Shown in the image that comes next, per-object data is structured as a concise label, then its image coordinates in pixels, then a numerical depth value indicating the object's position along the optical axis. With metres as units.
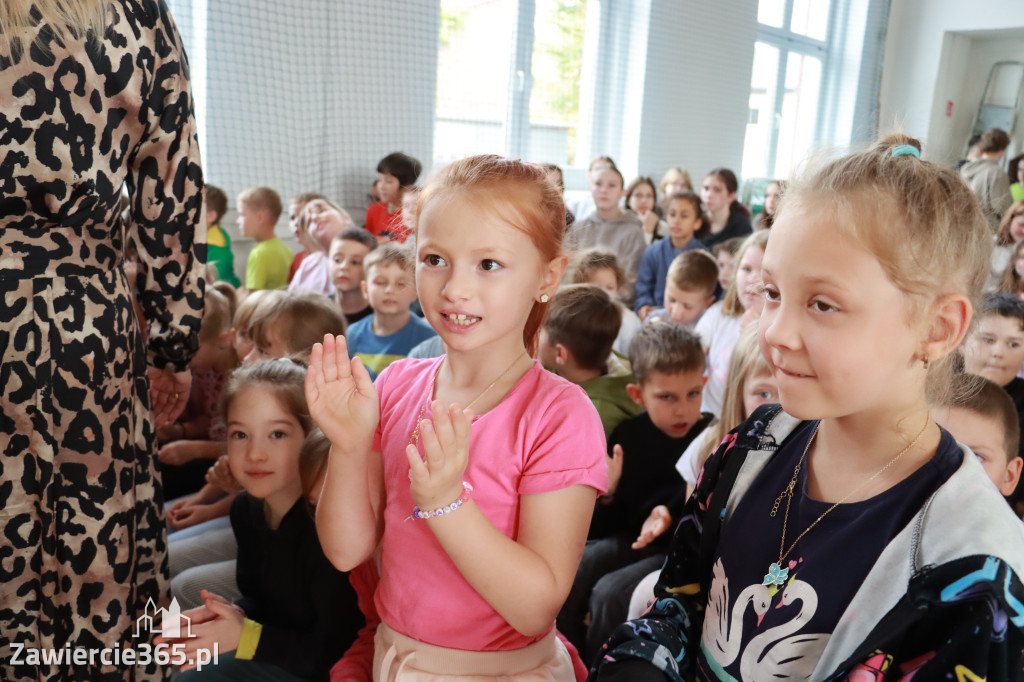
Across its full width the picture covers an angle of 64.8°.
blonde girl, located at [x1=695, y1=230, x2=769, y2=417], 2.69
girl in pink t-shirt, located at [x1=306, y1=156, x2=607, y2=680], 1.02
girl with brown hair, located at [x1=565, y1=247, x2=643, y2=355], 3.28
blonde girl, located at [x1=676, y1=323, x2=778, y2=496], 1.71
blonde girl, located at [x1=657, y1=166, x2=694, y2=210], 6.38
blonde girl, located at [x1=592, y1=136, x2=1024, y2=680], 0.77
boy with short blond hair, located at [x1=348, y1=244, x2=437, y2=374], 2.71
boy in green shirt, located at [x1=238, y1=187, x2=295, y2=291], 4.50
